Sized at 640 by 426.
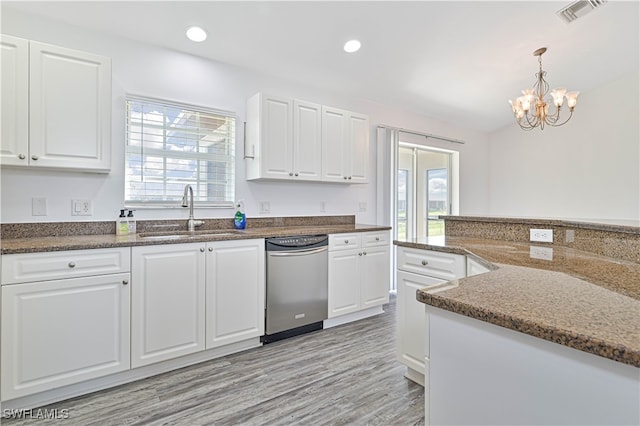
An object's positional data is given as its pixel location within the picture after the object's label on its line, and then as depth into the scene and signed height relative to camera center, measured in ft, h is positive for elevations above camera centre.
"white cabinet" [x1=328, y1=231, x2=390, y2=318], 10.29 -1.96
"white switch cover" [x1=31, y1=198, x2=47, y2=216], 7.54 +0.09
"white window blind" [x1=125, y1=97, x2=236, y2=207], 8.85 +1.70
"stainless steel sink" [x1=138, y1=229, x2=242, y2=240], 7.83 -0.60
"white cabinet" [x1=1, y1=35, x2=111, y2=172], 6.50 +2.21
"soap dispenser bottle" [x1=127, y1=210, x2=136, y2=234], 8.44 -0.28
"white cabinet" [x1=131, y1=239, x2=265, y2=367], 7.08 -2.04
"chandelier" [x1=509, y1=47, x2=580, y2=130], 11.34 +4.04
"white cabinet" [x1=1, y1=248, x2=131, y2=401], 5.86 -2.11
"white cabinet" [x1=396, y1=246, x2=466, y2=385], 6.34 -1.57
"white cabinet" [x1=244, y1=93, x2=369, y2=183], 10.02 +2.39
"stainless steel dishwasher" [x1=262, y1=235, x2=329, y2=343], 8.97 -2.12
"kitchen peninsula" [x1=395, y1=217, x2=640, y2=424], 2.02 -0.96
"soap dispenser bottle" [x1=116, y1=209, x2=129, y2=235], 8.31 -0.36
